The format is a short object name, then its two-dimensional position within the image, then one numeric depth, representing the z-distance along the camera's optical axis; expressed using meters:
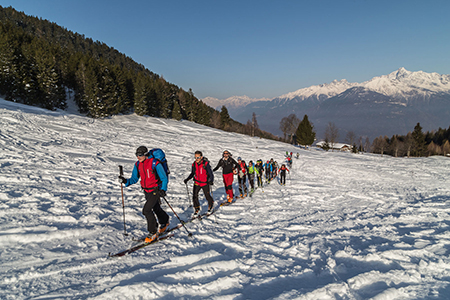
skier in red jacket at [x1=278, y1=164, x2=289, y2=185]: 13.79
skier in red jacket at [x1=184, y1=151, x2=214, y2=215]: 6.99
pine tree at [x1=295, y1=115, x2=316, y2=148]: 62.59
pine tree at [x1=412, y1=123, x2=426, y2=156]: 61.78
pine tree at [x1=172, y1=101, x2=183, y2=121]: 57.53
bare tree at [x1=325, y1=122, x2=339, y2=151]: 72.62
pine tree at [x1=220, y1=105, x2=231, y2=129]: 76.06
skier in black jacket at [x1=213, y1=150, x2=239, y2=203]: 8.76
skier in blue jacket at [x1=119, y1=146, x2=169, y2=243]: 5.02
